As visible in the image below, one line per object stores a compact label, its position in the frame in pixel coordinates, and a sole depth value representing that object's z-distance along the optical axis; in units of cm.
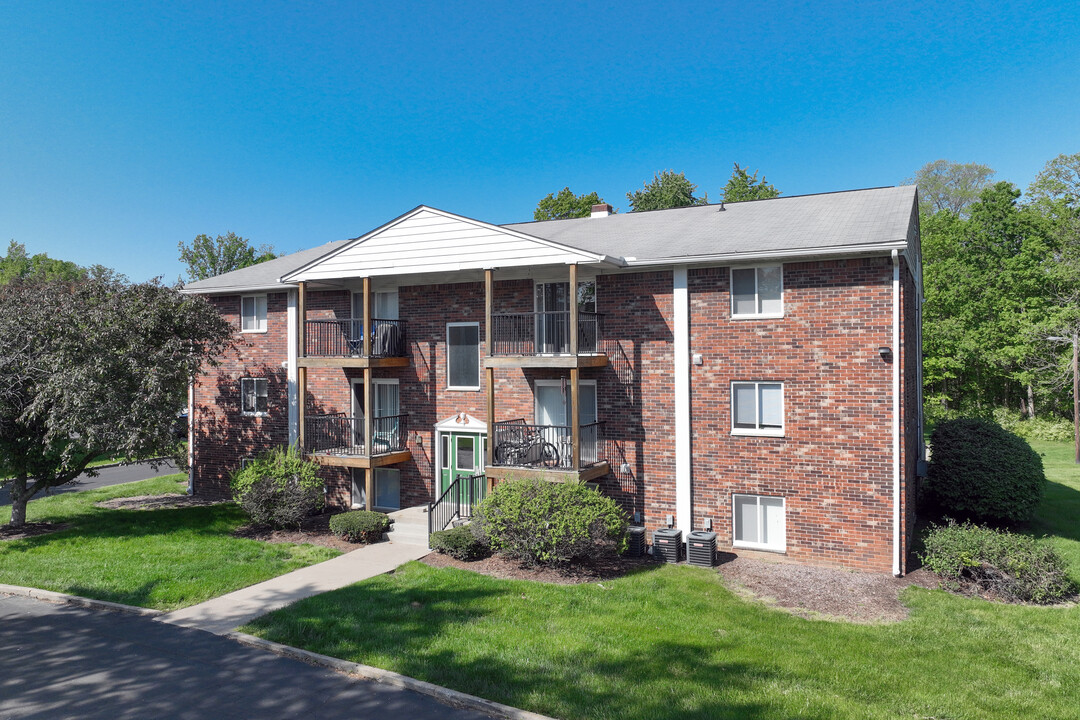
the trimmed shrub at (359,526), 1462
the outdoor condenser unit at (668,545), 1314
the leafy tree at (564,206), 4397
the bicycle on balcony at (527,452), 1459
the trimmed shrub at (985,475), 1513
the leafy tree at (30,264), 5822
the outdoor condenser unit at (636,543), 1352
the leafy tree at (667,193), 4181
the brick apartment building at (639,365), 1268
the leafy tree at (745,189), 4209
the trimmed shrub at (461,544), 1313
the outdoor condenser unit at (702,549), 1282
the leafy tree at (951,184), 5022
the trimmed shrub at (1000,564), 1083
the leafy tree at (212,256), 5472
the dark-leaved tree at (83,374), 1382
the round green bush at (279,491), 1537
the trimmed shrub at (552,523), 1212
